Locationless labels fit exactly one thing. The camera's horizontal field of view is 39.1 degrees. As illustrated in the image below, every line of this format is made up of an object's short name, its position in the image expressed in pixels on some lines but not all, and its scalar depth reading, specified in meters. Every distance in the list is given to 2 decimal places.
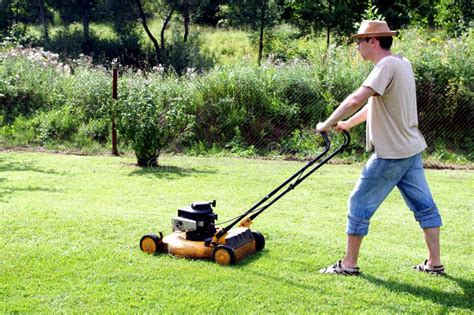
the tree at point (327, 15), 25.95
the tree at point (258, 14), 27.12
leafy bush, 10.69
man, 4.61
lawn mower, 5.23
